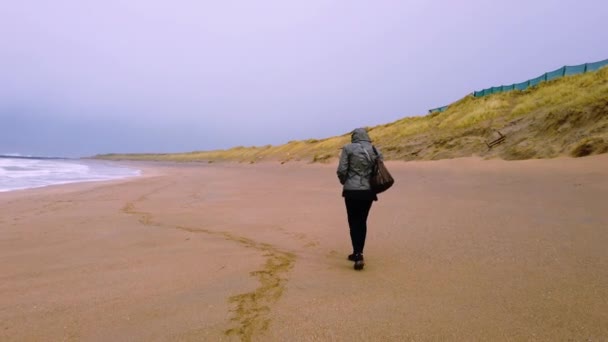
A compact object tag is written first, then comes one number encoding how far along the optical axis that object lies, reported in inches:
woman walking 156.3
